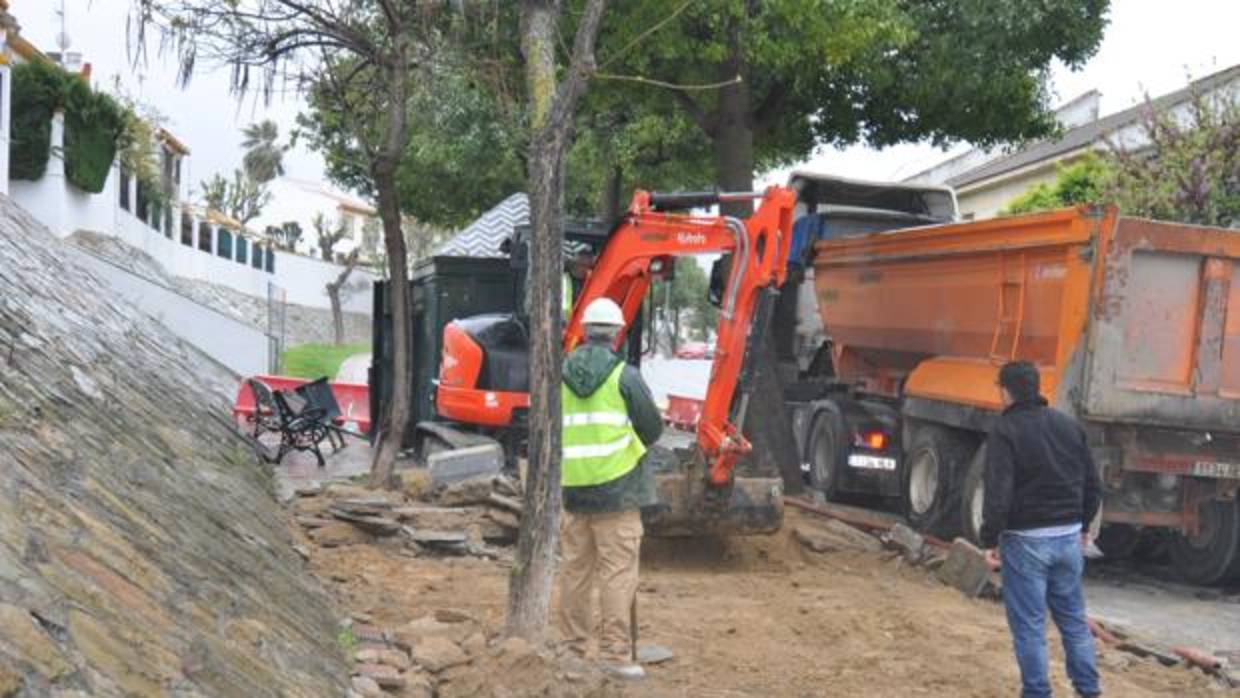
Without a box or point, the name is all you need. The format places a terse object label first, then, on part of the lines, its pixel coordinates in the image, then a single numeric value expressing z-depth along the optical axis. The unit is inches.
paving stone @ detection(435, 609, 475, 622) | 257.8
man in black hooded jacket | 225.3
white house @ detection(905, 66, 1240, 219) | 863.7
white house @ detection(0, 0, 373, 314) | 888.9
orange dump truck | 350.0
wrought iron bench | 594.9
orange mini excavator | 346.6
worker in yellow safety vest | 244.1
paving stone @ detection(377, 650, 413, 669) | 208.8
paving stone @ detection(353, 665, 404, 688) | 195.5
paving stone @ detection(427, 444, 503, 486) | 411.5
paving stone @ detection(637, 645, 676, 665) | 250.7
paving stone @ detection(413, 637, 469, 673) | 213.3
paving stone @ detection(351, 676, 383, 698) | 185.6
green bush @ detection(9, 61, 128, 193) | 857.5
